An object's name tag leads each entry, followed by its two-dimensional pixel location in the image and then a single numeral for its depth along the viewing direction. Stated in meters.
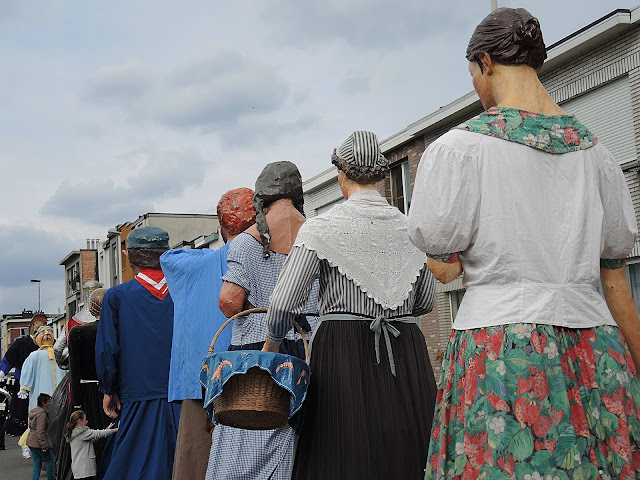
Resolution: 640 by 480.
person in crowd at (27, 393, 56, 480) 10.57
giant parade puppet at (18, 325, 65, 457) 12.33
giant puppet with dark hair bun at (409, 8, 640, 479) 2.43
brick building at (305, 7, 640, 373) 17.86
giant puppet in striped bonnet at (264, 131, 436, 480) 3.55
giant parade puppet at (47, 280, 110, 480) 7.61
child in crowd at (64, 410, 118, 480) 7.69
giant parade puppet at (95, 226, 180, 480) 6.44
